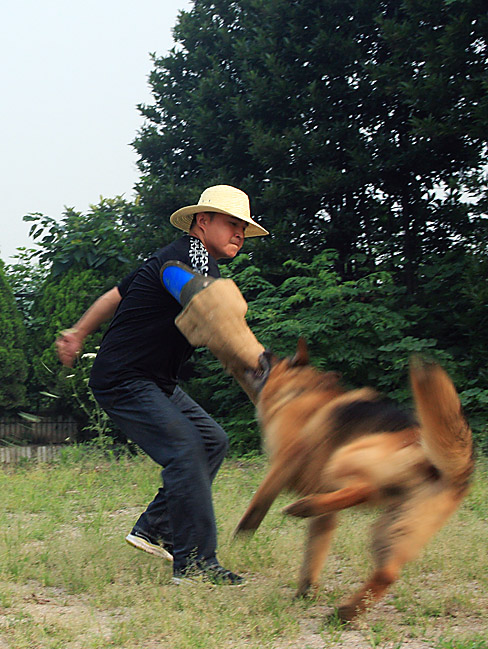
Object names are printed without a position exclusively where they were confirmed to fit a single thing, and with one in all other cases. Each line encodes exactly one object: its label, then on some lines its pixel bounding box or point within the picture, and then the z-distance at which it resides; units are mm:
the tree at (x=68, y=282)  9891
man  3805
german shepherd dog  2984
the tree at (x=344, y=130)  9234
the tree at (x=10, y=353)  9672
